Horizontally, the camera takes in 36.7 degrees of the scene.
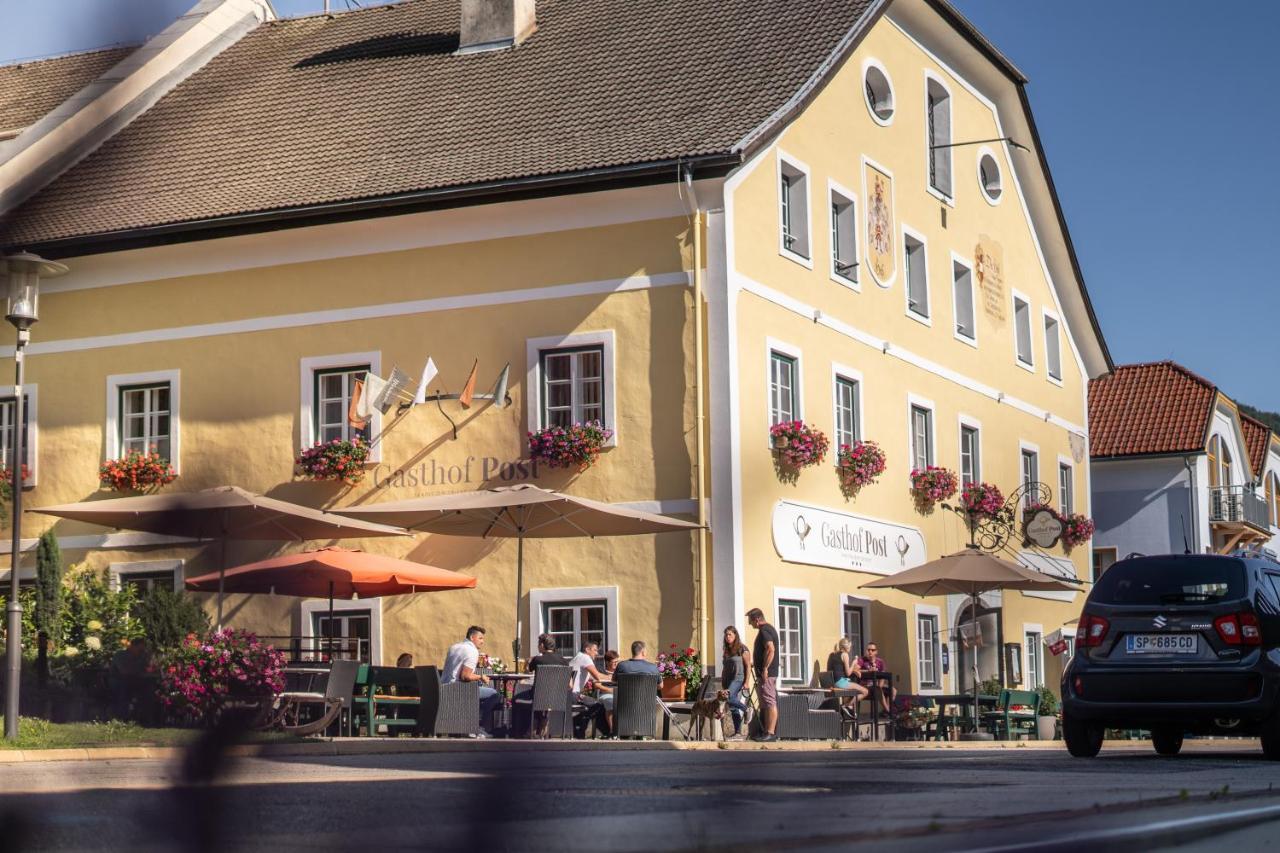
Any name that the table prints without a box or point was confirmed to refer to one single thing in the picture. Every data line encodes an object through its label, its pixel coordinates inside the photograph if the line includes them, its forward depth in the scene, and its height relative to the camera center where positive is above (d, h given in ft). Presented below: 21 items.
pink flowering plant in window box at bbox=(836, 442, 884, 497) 74.59 +7.81
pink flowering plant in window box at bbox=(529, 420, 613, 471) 67.92 +8.09
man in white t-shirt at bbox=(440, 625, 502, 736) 59.26 +0.22
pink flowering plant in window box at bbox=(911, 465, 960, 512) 82.58 +7.69
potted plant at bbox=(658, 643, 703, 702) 64.39 -0.06
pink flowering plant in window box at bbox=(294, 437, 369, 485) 71.36 +8.11
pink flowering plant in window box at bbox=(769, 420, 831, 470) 69.26 +8.06
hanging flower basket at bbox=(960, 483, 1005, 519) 87.61 +7.53
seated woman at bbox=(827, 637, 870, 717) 69.77 -0.10
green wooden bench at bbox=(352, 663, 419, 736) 56.75 -0.55
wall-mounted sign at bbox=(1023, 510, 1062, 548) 91.81 +6.50
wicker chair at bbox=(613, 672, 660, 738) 57.52 -0.93
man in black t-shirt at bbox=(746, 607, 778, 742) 61.11 +0.07
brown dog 59.26 -1.31
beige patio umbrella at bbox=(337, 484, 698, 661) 60.80 +5.21
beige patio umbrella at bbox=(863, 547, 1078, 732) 72.41 +3.33
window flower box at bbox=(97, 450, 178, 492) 46.98 +5.83
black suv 41.09 +0.24
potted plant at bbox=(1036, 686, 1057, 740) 82.58 -2.19
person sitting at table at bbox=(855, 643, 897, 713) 71.10 -0.06
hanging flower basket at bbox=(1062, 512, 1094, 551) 101.19 +7.02
